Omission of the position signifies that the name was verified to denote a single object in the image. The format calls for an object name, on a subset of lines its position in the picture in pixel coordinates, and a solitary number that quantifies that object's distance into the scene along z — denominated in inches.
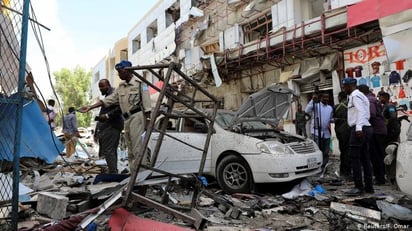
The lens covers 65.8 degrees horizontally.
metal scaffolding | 115.5
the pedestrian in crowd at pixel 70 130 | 375.6
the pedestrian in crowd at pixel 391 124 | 232.5
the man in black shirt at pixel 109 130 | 200.5
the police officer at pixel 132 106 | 171.5
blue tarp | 196.4
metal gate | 121.7
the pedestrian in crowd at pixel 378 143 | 220.5
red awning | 305.3
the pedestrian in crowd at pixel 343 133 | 242.8
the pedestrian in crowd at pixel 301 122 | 342.2
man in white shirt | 180.5
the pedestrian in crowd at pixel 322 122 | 270.4
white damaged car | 196.9
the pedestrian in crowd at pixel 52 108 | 362.9
